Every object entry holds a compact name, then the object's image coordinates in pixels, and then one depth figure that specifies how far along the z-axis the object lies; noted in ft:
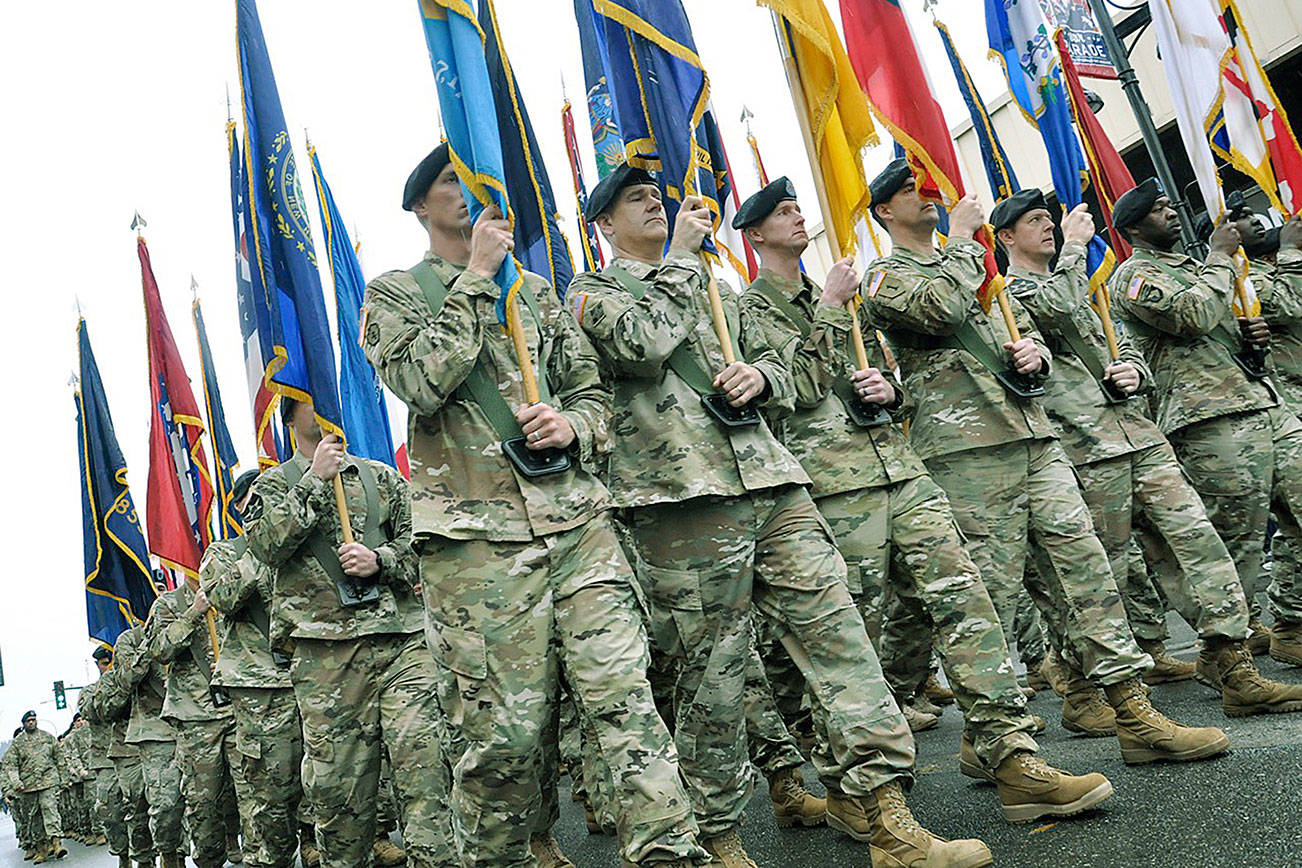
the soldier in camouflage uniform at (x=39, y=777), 68.90
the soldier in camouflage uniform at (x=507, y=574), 10.69
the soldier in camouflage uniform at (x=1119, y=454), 16.87
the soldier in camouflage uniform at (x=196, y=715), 25.11
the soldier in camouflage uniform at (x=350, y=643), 16.97
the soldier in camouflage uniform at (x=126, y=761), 33.14
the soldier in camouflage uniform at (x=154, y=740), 29.04
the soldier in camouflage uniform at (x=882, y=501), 12.99
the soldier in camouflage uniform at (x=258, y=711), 20.20
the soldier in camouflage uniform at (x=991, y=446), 15.67
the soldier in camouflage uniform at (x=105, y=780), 36.94
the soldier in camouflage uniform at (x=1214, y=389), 19.69
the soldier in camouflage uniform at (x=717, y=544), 12.41
